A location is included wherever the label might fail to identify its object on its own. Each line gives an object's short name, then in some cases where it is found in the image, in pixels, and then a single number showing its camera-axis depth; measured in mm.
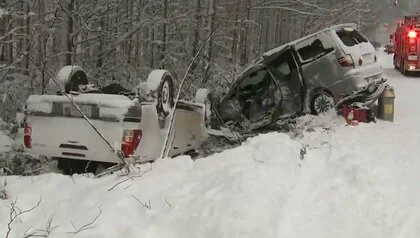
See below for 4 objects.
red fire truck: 20344
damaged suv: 10312
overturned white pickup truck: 6422
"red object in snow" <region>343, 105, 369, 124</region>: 9430
